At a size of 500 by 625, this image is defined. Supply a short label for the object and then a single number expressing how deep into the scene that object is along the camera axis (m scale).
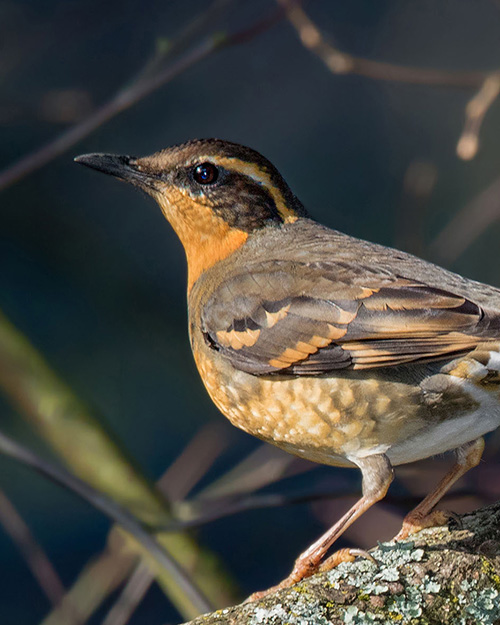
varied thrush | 6.61
